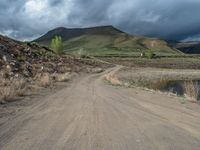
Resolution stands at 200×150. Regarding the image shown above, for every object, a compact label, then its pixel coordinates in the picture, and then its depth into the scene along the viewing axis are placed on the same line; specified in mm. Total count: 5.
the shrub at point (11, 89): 7146
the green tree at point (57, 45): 47745
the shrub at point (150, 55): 63226
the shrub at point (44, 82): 11283
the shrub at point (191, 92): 8876
